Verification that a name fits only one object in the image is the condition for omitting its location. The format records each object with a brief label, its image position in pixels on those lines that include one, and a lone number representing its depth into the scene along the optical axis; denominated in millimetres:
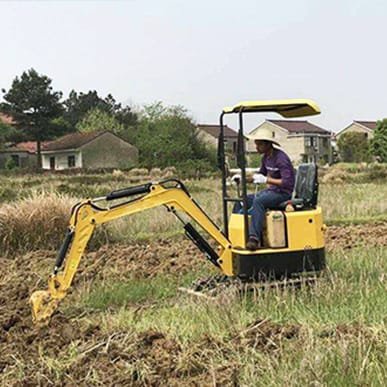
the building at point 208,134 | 64078
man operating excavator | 8133
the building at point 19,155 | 65750
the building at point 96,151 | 64062
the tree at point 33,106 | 60719
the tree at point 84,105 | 95875
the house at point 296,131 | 61606
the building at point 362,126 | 92750
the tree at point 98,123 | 81375
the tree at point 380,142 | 62844
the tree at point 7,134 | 61188
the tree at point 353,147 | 67500
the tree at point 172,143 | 58812
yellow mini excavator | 7578
